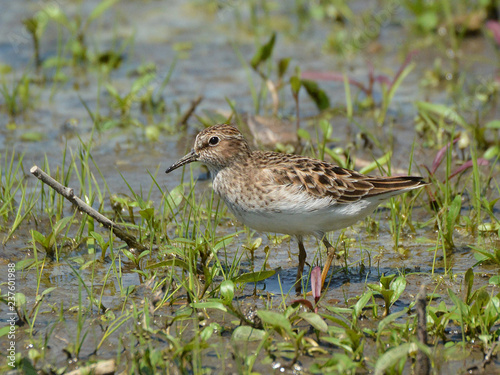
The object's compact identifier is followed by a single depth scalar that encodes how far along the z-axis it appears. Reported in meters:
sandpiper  11.37
